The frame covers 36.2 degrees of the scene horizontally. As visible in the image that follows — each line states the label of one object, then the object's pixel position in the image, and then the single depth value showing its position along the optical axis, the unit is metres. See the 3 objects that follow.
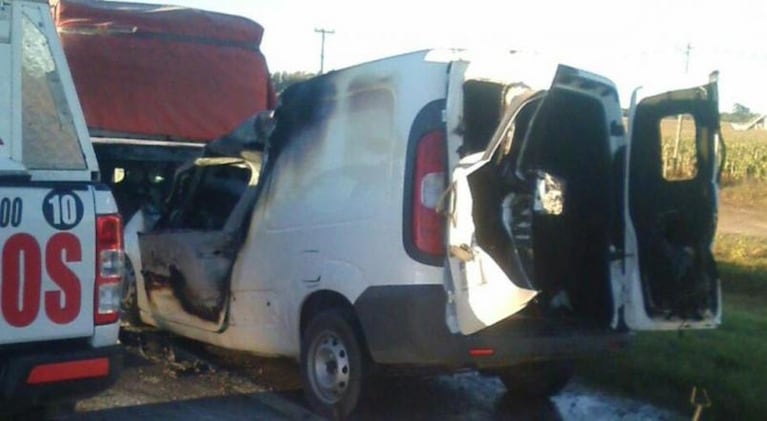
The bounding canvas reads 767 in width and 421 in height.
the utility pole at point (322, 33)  55.30
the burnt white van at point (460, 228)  6.73
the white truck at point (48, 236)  5.15
